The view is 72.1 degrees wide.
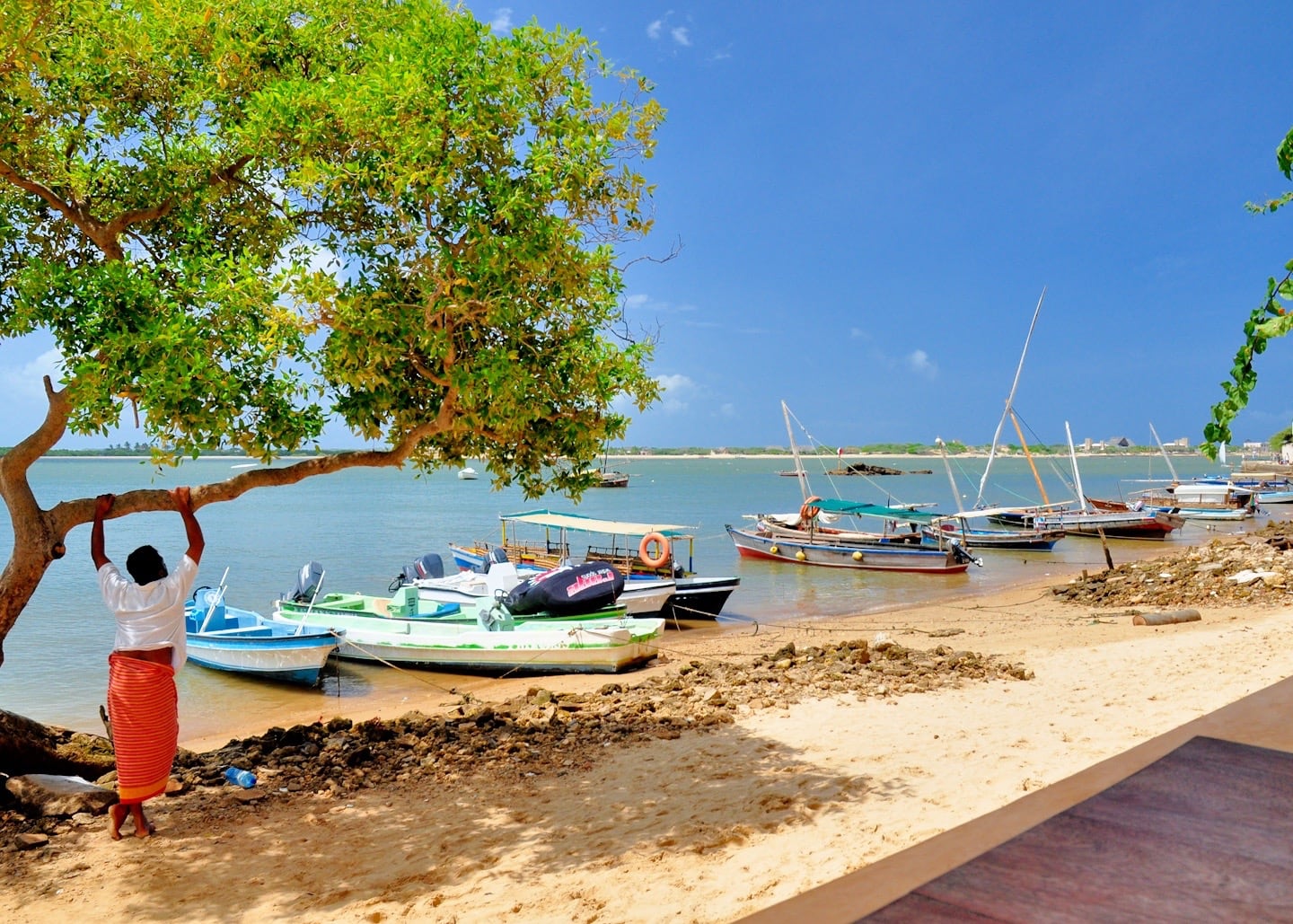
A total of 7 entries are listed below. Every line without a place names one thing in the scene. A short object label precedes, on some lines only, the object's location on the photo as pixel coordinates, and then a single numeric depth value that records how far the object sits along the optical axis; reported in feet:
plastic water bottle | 26.63
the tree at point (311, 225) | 21.63
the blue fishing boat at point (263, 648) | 53.93
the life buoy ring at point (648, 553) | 81.87
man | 20.93
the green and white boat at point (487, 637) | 54.13
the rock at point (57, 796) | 23.48
